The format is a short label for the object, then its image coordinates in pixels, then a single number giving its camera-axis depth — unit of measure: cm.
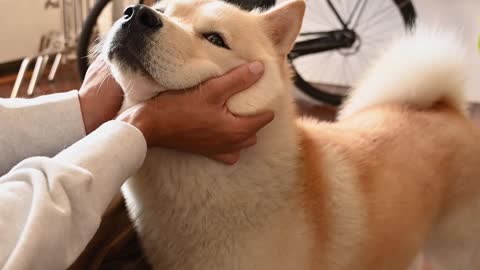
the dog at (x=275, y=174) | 76
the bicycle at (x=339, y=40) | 271
